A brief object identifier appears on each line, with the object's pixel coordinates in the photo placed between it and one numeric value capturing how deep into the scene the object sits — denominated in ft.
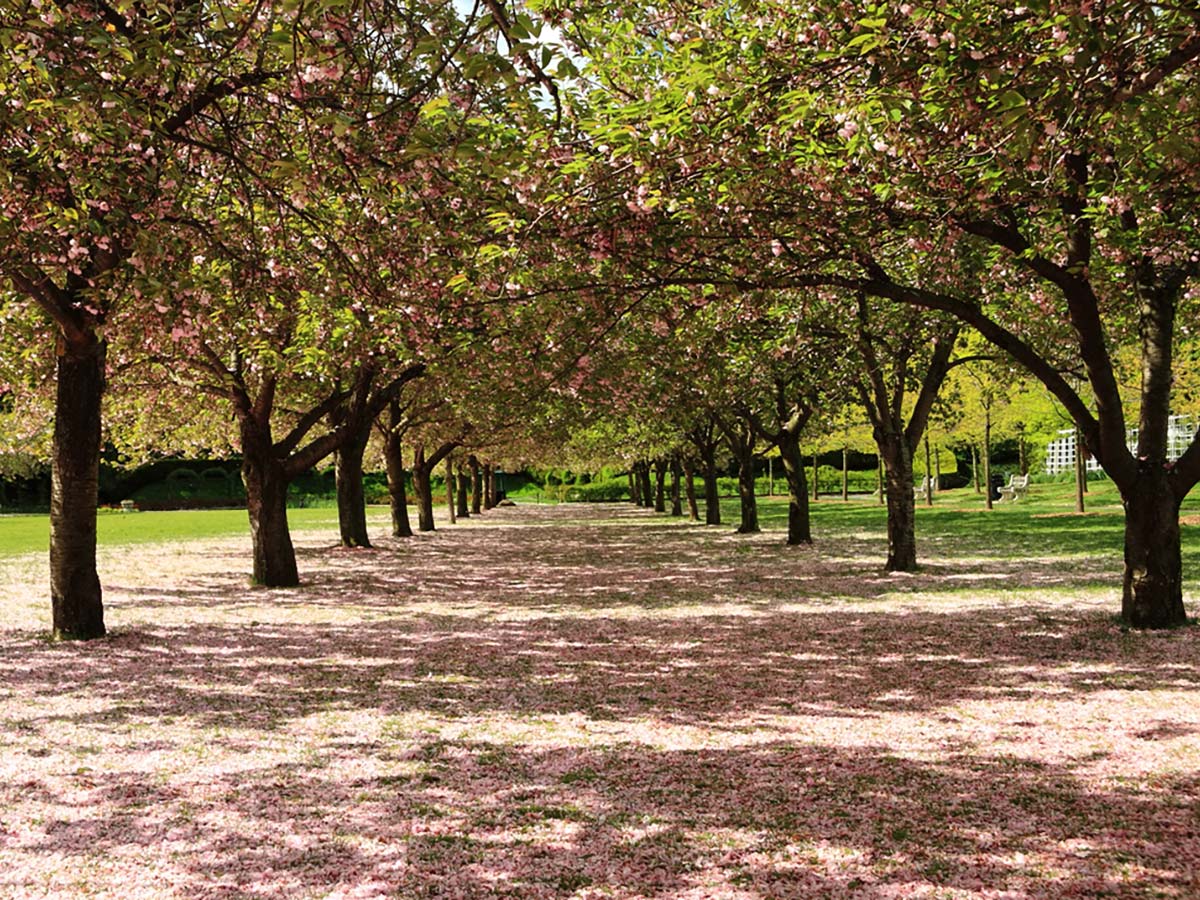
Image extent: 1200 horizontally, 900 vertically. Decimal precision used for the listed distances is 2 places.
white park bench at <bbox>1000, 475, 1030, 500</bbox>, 164.14
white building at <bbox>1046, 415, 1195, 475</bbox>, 167.63
